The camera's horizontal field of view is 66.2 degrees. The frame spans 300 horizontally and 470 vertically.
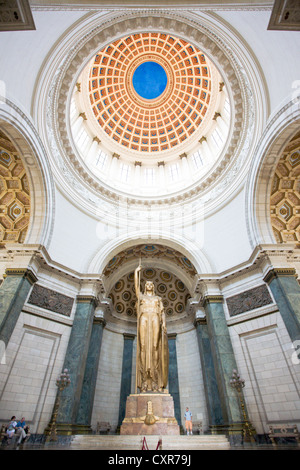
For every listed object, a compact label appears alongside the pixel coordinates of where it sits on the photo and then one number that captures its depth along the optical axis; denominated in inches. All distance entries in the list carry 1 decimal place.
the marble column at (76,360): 324.5
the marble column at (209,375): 394.0
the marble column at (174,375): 519.5
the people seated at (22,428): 266.2
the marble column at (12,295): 307.5
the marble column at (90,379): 372.8
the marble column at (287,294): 318.5
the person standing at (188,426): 385.7
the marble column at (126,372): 521.7
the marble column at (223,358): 333.1
